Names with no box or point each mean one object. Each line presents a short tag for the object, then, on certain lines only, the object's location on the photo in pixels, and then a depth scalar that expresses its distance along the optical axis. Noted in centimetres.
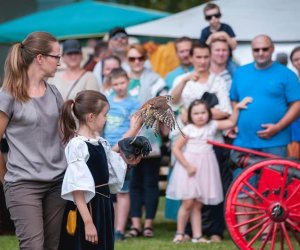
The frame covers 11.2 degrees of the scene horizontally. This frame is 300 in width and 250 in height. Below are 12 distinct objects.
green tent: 2166
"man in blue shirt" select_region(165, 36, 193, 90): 1733
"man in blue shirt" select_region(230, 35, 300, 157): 1468
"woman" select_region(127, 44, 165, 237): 1612
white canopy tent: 1721
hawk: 951
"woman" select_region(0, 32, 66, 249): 951
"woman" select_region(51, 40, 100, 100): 1595
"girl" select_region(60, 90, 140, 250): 926
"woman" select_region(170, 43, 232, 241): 1560
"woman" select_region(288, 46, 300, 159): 1552
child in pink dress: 1511
